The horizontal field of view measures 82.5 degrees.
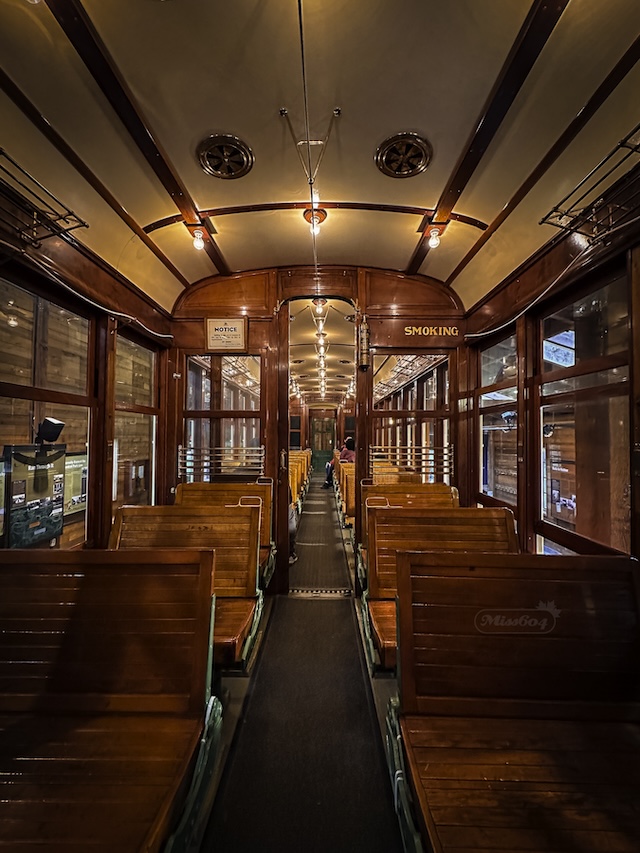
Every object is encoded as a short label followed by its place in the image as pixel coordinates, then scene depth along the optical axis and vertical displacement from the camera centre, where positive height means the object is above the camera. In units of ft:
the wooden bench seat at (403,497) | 8.87 -1.46
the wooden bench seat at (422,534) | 6.74 -1.82
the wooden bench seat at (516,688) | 3.18 -2.71
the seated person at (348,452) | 23.88 -0.99
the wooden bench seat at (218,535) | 6.77 -1.89
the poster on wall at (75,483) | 8.13 -1.08
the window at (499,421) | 9.96 +0.51
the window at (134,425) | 9.97 +0.34
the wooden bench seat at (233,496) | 9.51 -1.56
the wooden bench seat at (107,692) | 3.09 -2.79
